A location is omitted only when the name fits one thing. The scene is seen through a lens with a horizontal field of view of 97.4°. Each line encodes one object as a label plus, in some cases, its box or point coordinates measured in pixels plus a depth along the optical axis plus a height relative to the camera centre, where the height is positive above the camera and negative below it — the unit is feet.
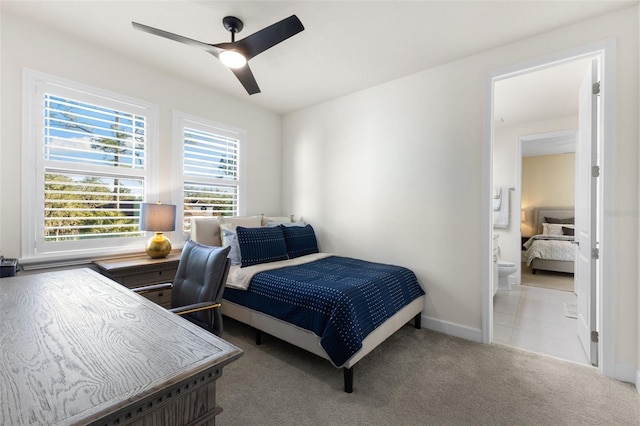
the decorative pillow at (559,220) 19.76 -0.47
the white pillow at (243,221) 11.16 -0.35
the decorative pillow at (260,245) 9.38 -1.15
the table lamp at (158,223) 8.82 -0.36
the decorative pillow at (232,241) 9.48 -1.04
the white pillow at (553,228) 19.08 -1.00
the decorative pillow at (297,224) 12.07 -0.50
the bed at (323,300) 6.32 -2.32
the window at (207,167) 10.78 +1.86
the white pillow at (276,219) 12.56 -0.32
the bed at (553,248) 16.40 -2.10
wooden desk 2.02 -1.37
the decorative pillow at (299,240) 11.15 -1.14
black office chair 5.37 -1.48
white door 7.29 -0.12
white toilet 13.69 -2.90
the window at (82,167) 7.65 +1.33
